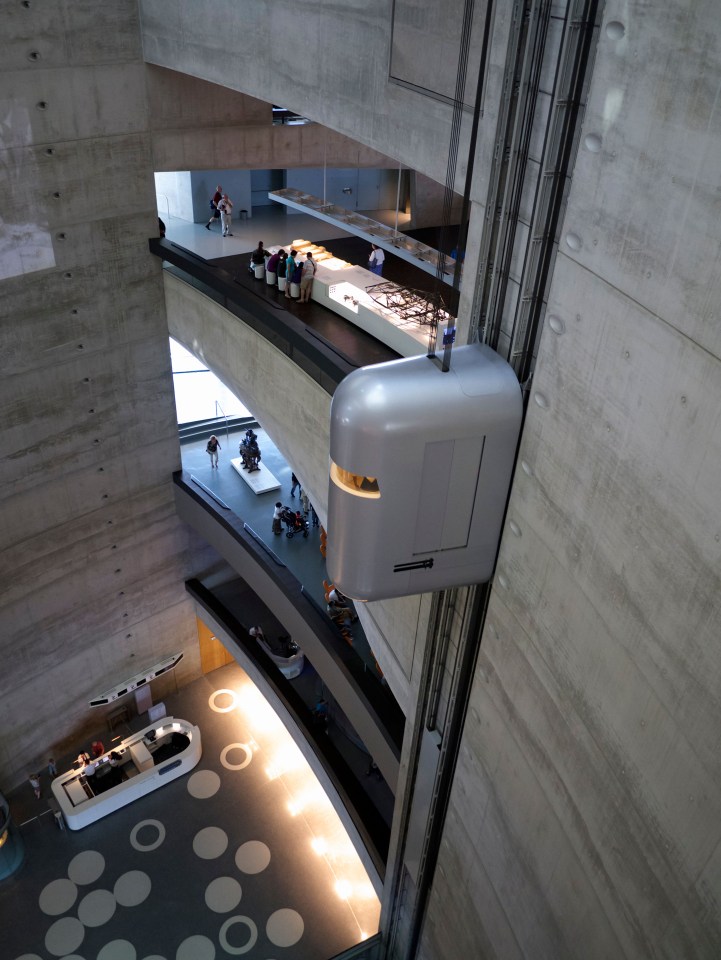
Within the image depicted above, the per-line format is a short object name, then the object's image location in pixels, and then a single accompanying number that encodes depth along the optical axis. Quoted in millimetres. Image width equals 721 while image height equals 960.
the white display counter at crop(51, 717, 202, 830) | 17125
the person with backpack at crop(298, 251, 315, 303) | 12355
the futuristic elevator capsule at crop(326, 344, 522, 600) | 6141
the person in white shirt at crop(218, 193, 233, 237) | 15703
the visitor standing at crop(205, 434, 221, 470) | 18281
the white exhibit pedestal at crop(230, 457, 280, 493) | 17594
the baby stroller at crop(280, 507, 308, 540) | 16297
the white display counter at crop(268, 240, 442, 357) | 10891
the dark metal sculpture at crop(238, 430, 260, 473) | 18094
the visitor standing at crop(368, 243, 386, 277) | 14031
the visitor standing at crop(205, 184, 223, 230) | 15836
